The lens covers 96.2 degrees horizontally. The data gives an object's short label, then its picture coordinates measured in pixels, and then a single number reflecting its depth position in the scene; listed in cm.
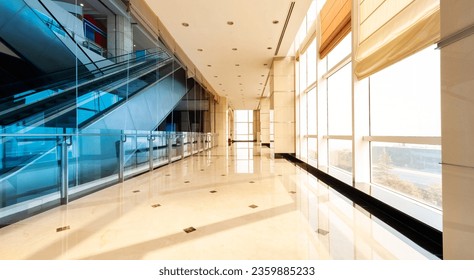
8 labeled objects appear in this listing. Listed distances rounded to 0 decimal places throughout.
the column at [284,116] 874
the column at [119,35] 553
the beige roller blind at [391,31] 225
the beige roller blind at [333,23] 438
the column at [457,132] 145
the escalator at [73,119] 354
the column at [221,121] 1786
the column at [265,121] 1867
